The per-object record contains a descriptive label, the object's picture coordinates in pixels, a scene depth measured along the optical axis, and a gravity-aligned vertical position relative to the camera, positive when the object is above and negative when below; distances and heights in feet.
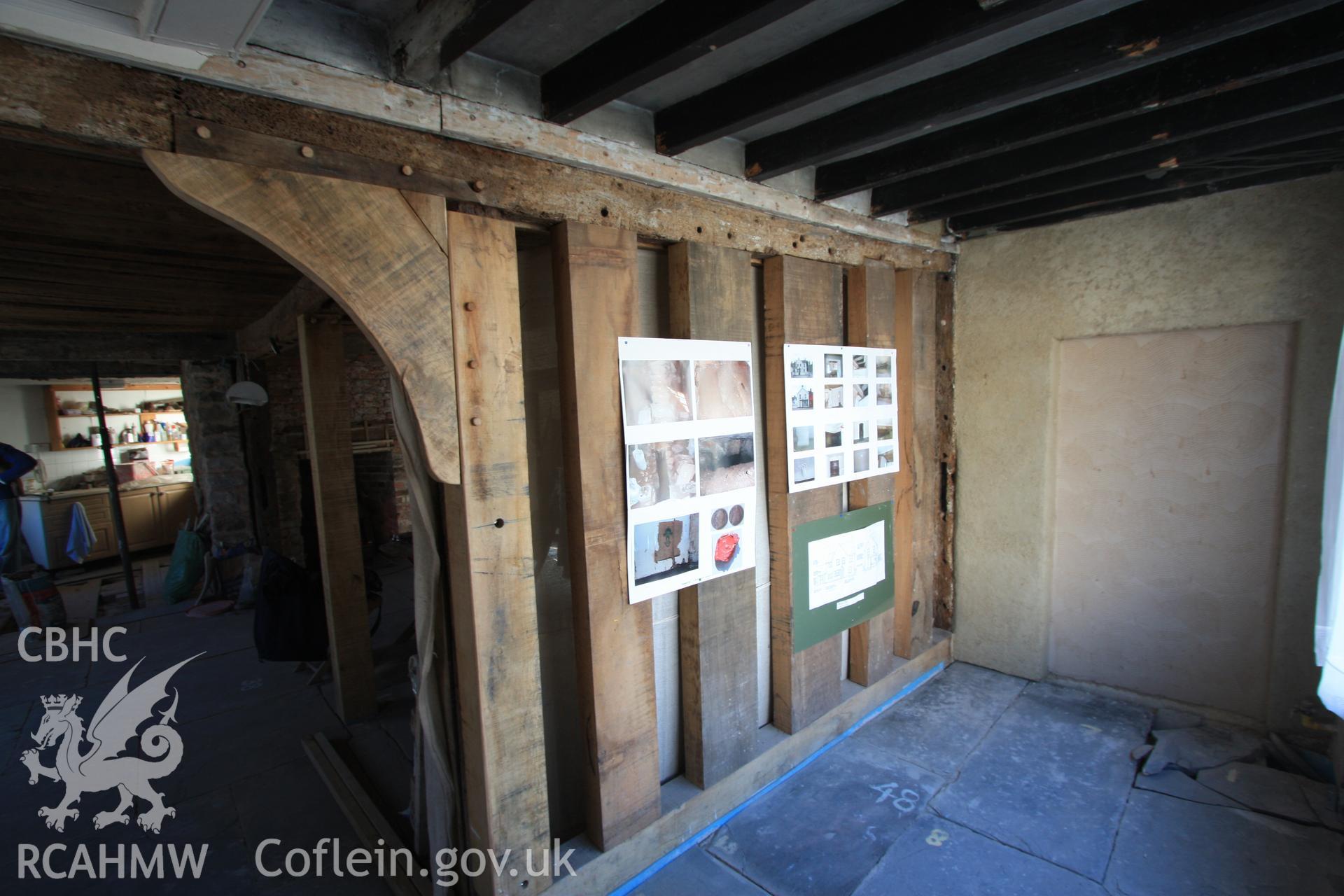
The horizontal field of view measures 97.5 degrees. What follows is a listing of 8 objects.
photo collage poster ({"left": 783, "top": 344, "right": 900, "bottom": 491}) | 8.75 -0.54
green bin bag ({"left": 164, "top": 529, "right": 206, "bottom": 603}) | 19.47 -5.38
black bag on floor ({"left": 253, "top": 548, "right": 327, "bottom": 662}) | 11.96 -4.39
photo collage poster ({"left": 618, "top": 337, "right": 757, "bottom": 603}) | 6.73 -0.91
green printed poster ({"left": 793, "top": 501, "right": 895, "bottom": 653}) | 9.03 -3.16
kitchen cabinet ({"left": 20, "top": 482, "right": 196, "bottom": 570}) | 23.52 -4.67
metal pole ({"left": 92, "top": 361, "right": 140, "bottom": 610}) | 18.69 -3.44
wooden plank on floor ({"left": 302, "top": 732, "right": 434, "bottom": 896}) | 7.08 -5.91
